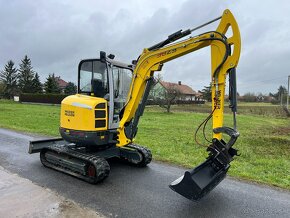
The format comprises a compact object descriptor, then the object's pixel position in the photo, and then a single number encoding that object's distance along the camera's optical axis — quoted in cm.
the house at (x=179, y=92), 2295
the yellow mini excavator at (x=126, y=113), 365
